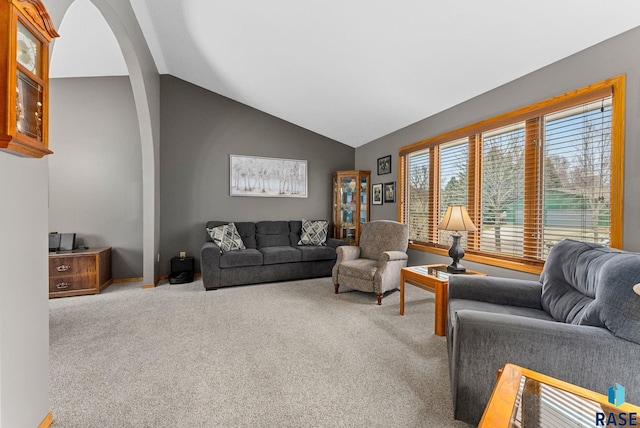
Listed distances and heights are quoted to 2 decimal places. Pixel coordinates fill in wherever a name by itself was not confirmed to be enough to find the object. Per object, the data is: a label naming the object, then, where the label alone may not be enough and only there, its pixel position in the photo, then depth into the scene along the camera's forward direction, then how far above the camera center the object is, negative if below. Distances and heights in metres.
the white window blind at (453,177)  3.35 +0.44
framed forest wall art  4.84 +0.63
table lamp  2.72 -0.13
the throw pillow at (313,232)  4.82 -0.36
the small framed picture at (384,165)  4.66 +0.80
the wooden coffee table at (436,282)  2.47 -0.67
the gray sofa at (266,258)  3.83 -0.67
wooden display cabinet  5.14 +0.16
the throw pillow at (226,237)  4.15 -0.39
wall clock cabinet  1.08 +0.58
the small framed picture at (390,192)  4.55 +0.34
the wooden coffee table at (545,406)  0.92 -0.67
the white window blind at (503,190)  2.74 +0.23
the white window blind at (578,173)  2.12 +0.32
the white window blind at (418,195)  3.97 +0.26
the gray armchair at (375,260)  3.27 -0.62
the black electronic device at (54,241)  3.64 -0.39
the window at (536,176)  2.10 +0.34
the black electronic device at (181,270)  4.12 -0.88
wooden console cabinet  3.42 -0.77
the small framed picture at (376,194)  4.88 +0.32
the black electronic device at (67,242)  3.70 -0.41
